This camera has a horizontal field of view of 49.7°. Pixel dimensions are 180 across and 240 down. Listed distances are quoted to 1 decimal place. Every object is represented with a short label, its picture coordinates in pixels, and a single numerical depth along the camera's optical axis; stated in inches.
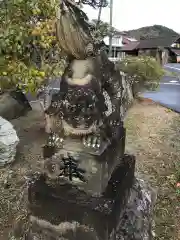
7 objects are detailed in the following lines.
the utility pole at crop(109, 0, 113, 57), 359.2
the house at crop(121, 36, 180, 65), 1119.6
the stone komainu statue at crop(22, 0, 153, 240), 55.1
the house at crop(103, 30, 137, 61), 966.7
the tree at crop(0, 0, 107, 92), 97.4
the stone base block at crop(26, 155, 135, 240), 57.8
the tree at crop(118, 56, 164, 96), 267.4
